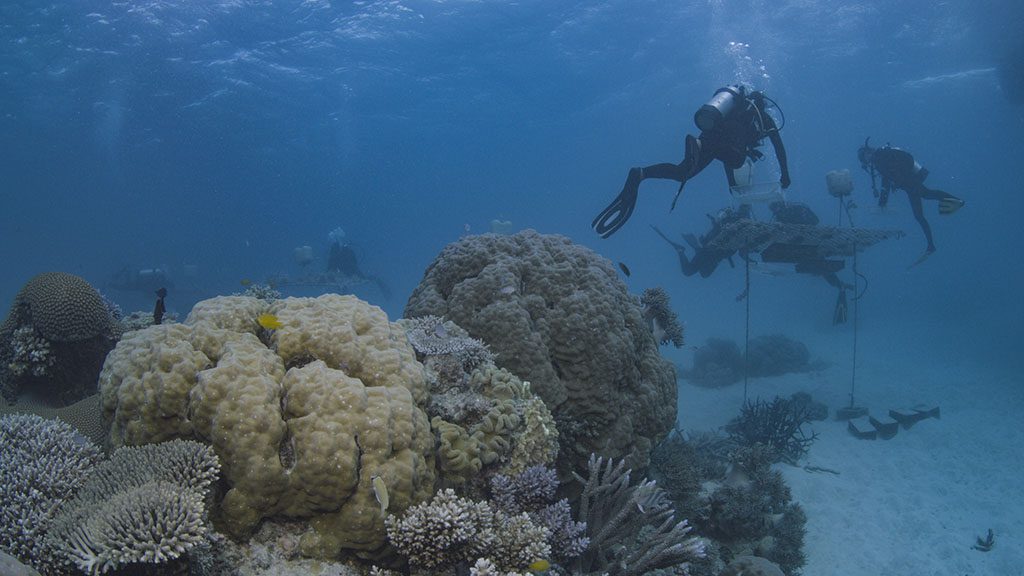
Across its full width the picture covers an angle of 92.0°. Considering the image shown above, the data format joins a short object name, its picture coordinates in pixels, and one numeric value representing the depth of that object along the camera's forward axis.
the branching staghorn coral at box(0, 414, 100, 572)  3.04
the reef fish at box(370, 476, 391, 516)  3.17
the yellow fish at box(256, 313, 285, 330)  4.06
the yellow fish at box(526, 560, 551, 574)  3.49
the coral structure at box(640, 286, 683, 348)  7.84
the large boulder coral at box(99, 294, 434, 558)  3.36
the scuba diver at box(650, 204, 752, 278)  16.39
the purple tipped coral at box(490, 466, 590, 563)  4.23
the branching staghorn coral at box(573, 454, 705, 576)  4.52
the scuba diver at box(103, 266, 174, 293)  28.86
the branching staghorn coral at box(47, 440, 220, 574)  2.66
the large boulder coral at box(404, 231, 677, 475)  5.98
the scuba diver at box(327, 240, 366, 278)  26.48
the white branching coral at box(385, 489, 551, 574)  3.46
